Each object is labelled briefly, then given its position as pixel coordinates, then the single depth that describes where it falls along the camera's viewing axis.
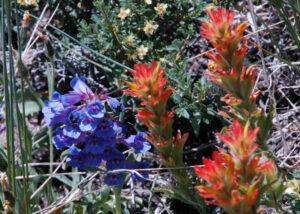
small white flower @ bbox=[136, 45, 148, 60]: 2.94
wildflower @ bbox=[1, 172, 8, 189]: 1.90
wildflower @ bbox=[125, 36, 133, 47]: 2.95
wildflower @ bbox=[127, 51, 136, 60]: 2.97
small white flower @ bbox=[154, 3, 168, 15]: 3.01
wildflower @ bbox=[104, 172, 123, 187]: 2.23
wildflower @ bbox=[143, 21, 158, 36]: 3.00
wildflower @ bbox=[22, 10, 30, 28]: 2.70
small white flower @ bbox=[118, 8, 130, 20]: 2.99
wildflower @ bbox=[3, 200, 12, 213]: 1.83
